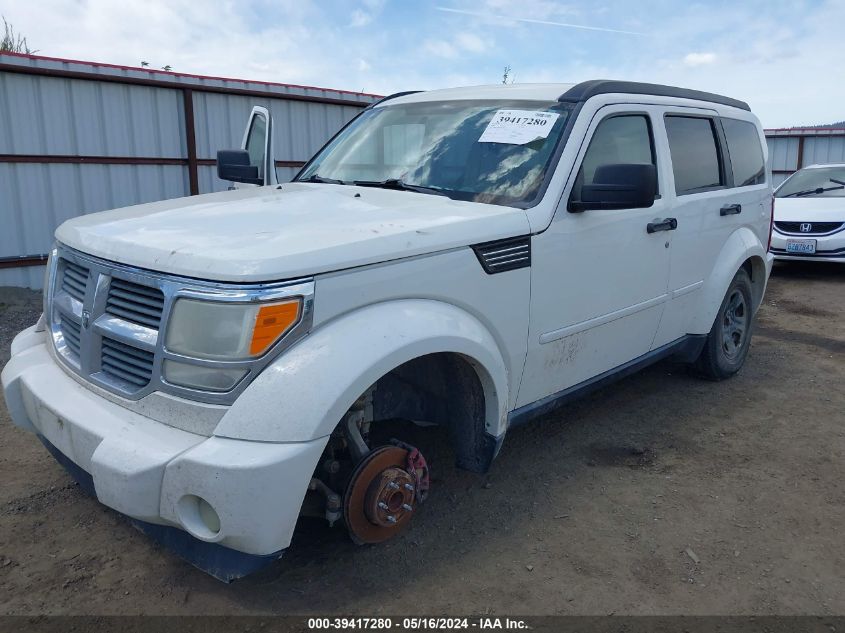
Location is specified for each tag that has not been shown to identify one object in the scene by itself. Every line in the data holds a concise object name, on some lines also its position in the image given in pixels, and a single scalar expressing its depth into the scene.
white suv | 2.30
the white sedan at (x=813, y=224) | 9.62
